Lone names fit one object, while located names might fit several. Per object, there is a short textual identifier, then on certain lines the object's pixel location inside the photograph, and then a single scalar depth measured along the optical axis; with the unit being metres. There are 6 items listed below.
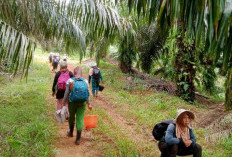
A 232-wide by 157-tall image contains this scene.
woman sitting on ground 3.77
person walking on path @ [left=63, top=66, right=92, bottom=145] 4.80
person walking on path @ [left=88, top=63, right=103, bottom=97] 9.42
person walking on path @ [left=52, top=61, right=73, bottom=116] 5.99
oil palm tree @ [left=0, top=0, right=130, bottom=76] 5.65
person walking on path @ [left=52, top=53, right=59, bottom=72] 16.00
